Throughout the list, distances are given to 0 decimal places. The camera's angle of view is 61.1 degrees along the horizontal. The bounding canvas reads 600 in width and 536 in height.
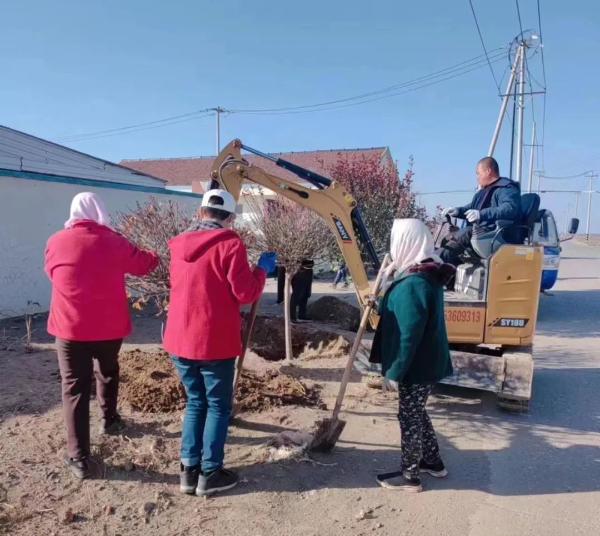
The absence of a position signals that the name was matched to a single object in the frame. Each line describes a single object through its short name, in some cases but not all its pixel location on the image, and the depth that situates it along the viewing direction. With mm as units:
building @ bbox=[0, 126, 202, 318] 9125
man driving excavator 5598
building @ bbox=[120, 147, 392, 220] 28375
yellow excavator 5137
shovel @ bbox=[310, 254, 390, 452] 4031
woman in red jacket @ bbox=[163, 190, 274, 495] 3230
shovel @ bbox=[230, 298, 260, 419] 4219
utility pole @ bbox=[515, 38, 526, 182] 22941
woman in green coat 3387
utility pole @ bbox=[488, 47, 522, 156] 18766
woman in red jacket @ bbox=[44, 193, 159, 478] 3504
